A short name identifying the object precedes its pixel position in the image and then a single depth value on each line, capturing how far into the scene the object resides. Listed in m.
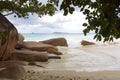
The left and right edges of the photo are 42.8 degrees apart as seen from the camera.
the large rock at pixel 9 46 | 6.53
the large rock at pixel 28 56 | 7.42
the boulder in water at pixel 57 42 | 13.09
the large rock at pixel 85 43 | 15.33
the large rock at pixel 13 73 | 4.04
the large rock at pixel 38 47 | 8.93
